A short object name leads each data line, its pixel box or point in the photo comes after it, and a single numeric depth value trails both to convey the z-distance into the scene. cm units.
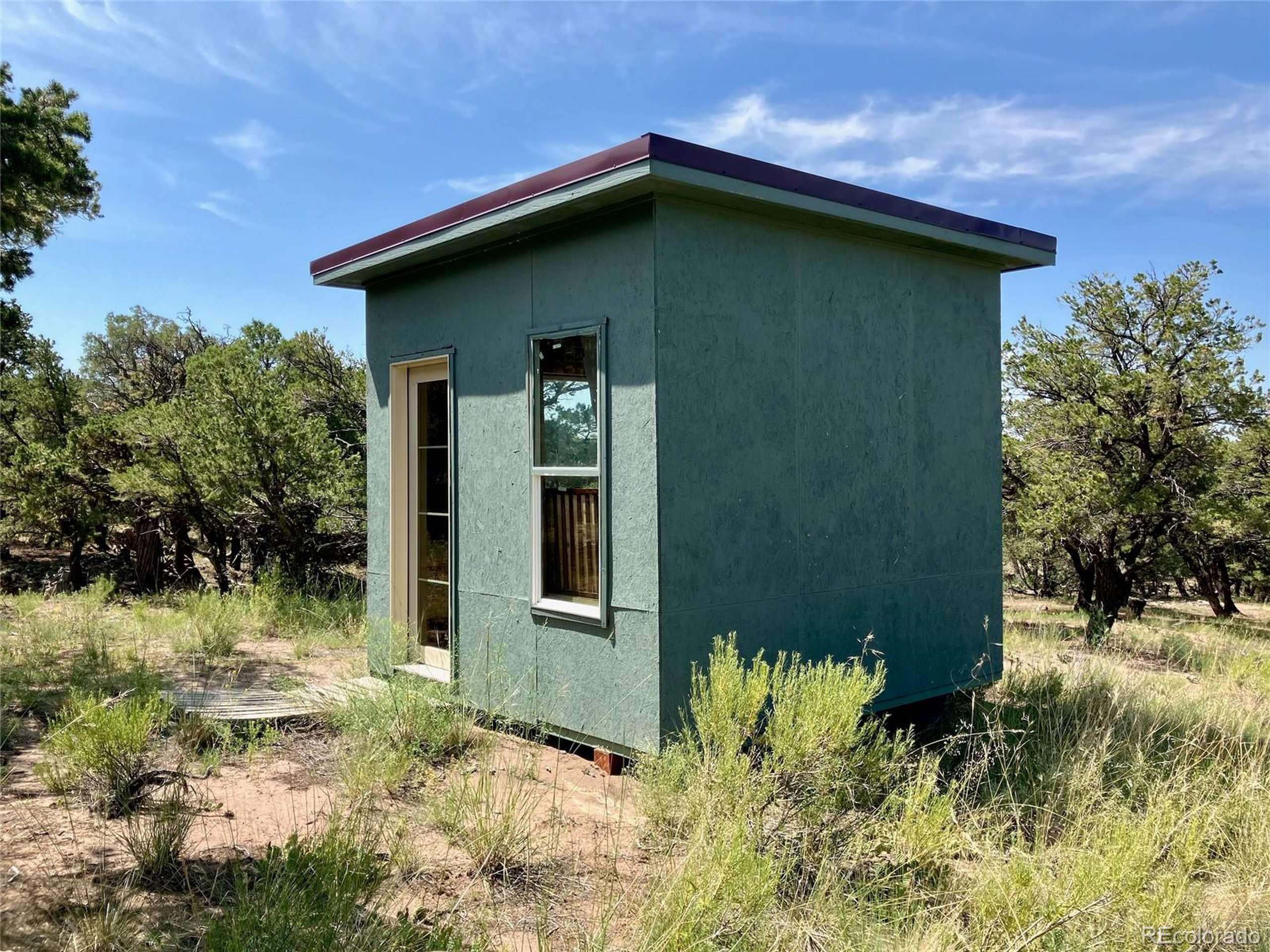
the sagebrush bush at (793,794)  367
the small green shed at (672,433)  491
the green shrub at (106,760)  425
